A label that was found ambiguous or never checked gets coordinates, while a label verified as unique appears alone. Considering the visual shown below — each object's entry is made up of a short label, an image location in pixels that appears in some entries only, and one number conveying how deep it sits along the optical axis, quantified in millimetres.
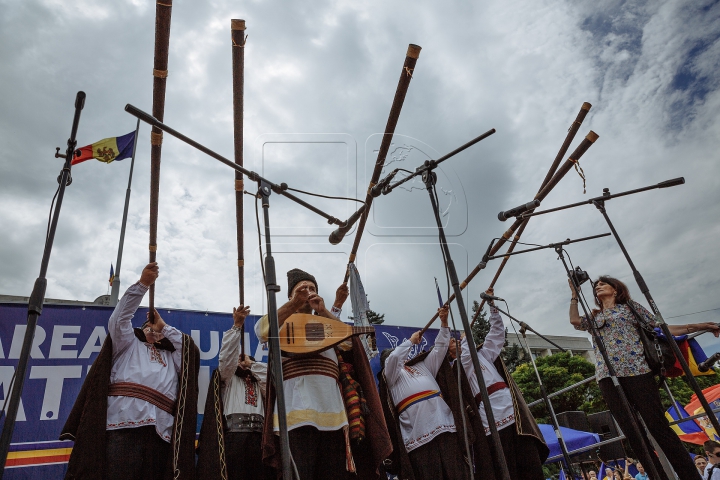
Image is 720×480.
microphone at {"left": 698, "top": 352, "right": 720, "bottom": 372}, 3962
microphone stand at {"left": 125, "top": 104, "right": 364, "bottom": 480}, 2064
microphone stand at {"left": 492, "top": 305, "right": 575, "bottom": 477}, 4560
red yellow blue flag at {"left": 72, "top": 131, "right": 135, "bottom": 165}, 6430
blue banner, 3934
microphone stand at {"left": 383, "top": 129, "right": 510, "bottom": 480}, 2377
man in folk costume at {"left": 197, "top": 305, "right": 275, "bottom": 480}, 3457
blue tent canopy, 7704
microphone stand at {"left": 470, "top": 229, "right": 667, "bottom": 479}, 3521
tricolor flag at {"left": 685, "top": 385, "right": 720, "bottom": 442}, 7645
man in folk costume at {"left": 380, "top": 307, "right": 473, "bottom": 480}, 3779
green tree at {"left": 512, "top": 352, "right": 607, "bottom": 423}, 19938
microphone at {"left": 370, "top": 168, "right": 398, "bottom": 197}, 3520
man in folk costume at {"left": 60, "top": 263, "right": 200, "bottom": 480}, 2977
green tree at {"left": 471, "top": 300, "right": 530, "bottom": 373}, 23067
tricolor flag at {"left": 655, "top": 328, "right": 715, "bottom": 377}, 4102
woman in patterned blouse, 3416
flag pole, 6320
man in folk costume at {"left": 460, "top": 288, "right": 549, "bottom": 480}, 4133
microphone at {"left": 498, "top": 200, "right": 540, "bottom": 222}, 3406
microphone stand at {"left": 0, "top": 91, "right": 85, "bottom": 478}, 1950
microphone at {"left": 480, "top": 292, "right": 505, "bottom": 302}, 4152
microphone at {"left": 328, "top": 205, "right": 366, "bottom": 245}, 3521
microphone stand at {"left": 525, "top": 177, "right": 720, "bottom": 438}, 3312
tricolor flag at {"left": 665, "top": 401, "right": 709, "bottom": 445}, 8438
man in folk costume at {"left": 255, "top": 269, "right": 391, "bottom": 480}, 2869
